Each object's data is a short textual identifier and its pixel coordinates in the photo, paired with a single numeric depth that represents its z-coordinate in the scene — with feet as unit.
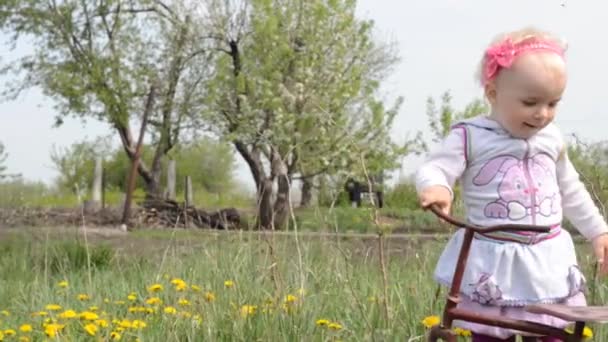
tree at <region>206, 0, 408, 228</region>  48.98
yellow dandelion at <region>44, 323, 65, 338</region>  10.50
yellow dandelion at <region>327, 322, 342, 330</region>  10.78
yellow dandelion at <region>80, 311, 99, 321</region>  11.24
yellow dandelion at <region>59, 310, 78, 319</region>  11.18
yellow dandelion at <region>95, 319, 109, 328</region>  11.29
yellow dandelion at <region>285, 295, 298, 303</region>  12.26
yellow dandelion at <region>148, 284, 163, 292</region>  12.82
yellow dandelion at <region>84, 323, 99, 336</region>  10.84
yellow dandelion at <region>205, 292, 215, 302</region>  13.00
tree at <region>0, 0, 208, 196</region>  54.80
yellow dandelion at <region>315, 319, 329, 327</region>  10.93
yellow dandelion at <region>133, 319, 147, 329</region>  11.17
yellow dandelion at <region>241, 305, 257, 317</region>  11.83
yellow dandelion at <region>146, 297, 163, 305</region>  12.61
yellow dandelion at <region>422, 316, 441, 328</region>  9.80
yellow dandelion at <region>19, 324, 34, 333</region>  11.51
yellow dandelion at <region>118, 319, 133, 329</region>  11.12
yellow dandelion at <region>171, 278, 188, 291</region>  12.88
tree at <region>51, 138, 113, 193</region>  83.46
